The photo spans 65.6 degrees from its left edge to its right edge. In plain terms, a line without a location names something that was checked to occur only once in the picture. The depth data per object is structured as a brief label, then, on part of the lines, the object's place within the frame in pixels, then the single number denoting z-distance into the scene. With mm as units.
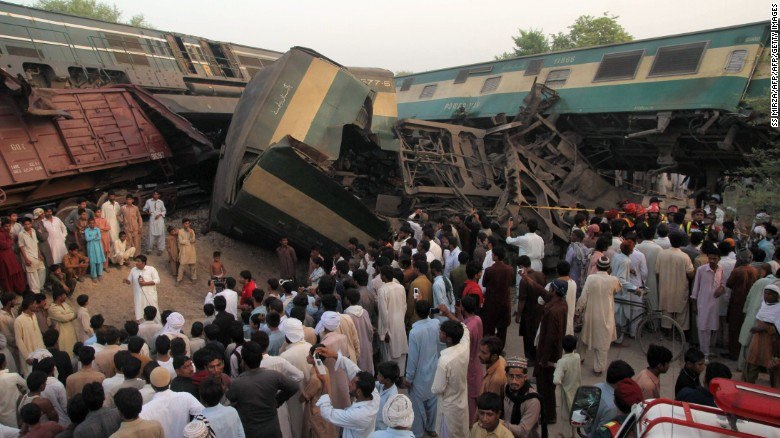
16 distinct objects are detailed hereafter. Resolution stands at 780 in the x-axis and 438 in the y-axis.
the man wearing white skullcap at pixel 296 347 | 5141
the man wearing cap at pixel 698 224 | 9453
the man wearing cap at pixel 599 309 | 6746
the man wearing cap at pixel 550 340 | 5977
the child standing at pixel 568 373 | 5285
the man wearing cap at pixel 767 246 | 8344
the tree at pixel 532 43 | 44562
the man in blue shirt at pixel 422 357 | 5617
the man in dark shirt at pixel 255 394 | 4480
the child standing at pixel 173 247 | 10695
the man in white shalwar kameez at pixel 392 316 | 6684
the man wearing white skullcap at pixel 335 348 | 4914
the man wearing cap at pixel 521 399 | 4238
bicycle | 7641
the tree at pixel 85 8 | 46375
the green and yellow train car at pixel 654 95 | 12109
